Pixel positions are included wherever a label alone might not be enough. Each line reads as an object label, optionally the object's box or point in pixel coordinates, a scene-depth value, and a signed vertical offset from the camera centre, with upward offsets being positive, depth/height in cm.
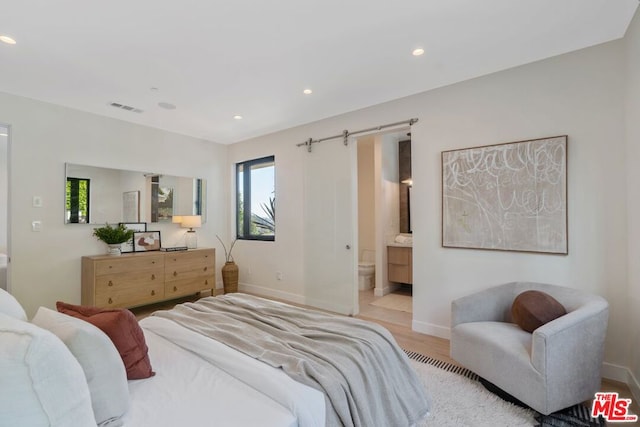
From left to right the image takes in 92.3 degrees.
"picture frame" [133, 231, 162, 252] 429 -35
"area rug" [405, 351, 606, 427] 184 -124
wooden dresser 361 -78
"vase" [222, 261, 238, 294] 499 -98
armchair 181 -88
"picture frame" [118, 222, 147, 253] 419 -16
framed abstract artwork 257 +17
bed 84 -70
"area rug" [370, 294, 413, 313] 425 -127
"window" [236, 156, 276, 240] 503 +29
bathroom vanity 484 -77
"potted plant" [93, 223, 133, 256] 388 -24
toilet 526 -101
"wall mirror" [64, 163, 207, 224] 382 +30
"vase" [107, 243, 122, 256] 394 -41
